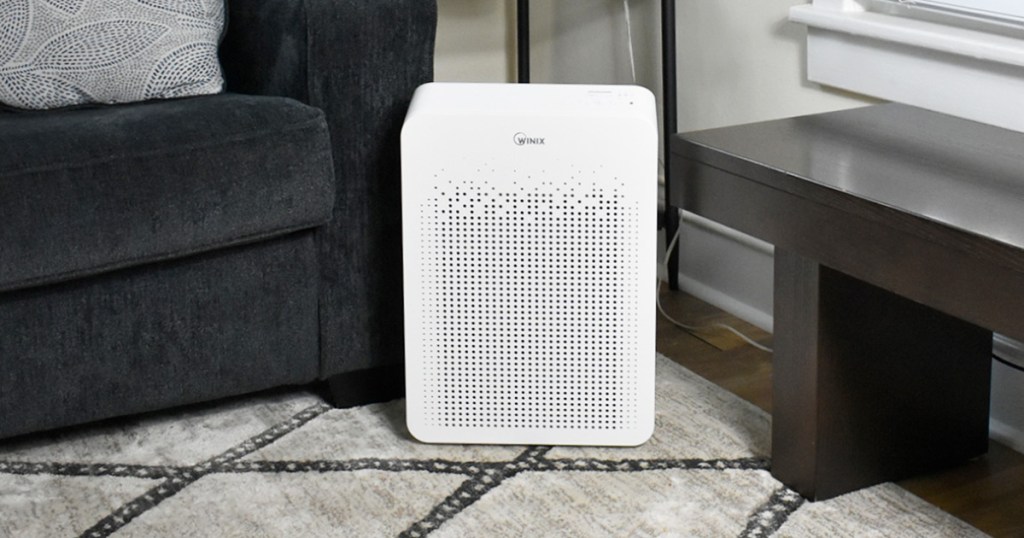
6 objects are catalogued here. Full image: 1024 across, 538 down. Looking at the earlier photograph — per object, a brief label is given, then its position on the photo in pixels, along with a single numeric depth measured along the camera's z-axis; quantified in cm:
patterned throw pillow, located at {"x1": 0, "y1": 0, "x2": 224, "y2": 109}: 393
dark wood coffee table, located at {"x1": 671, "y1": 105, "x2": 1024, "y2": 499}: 334
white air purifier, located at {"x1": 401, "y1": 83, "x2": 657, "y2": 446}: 372
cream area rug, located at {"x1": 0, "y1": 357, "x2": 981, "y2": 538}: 361
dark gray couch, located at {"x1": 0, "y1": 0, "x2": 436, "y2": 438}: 366
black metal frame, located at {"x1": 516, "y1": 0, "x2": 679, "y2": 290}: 442
